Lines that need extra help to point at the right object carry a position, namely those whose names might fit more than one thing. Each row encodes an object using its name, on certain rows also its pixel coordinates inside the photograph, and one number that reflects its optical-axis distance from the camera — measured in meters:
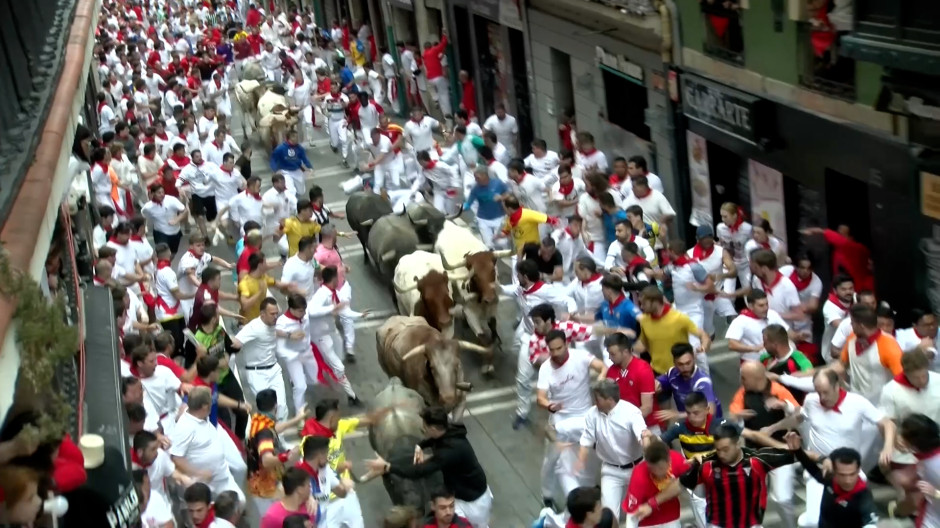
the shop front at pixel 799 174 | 11.52
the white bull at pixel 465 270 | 12.95
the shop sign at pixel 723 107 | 13.66
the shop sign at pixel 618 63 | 16.86
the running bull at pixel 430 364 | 10.84
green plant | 5.14
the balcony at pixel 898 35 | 9.75
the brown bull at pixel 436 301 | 12.54
